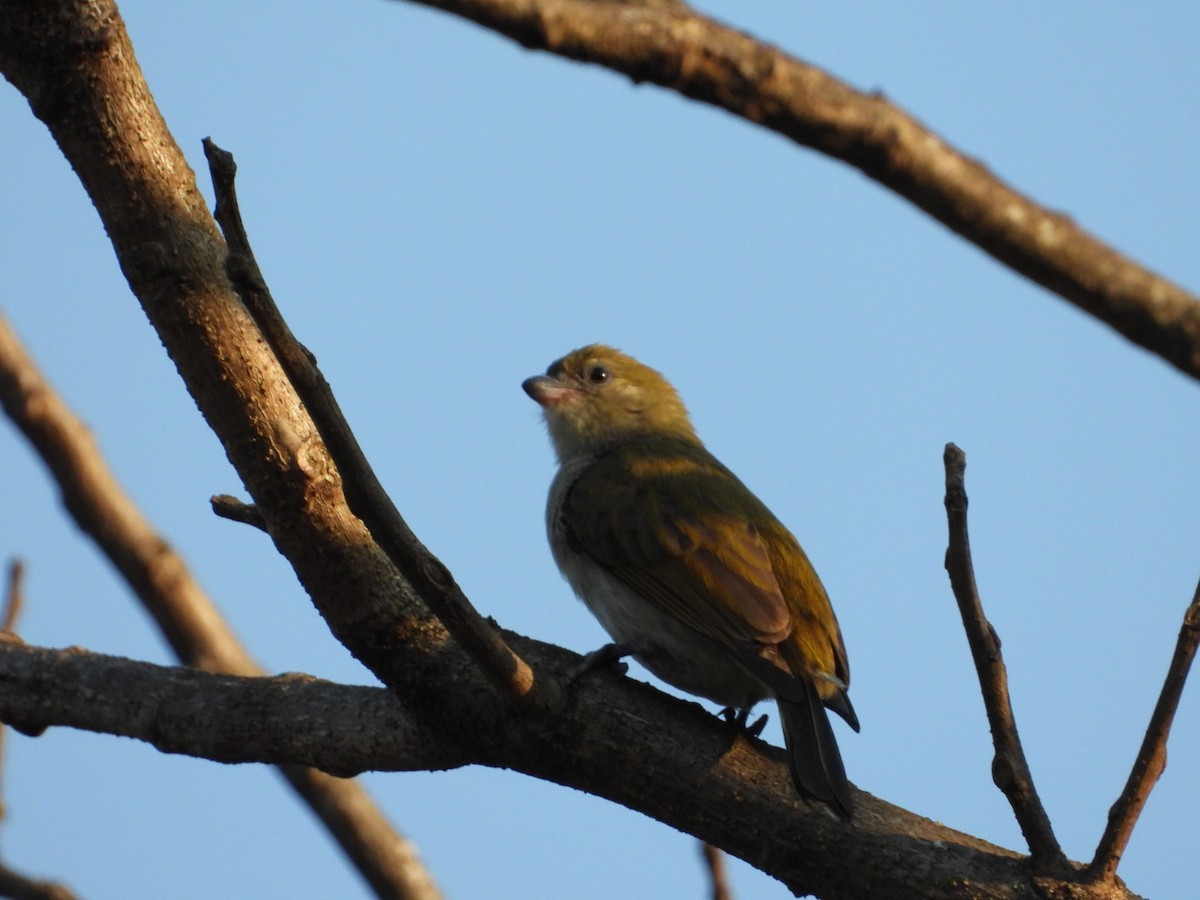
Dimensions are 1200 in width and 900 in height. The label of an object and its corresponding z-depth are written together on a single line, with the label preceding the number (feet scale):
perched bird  31.14
